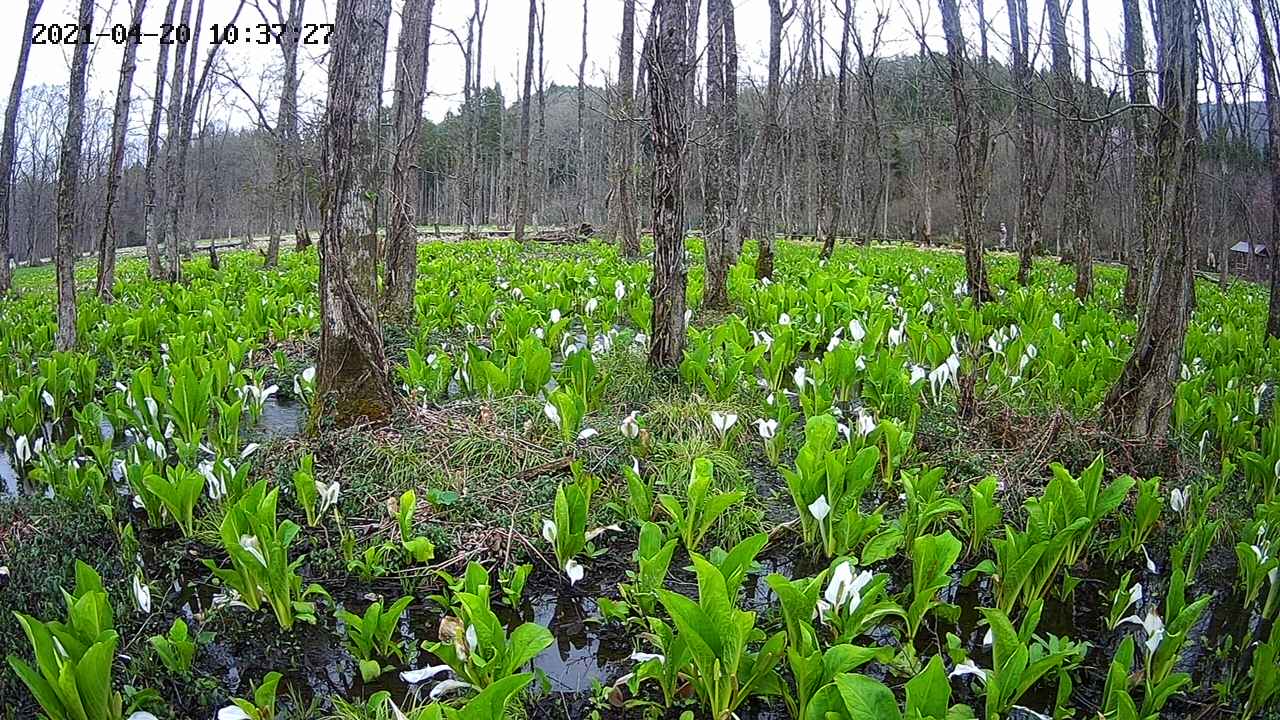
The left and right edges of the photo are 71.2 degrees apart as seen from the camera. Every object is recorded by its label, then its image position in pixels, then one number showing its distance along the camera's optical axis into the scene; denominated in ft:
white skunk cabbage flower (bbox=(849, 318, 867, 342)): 19.31
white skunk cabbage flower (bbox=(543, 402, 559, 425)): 14.60
